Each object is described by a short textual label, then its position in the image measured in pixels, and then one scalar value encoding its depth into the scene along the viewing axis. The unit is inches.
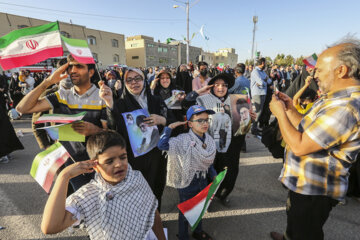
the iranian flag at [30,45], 71.1
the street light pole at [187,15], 764.6
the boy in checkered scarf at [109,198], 43.8
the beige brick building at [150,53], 1748.3
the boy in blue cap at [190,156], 77.4
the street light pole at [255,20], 933.2
